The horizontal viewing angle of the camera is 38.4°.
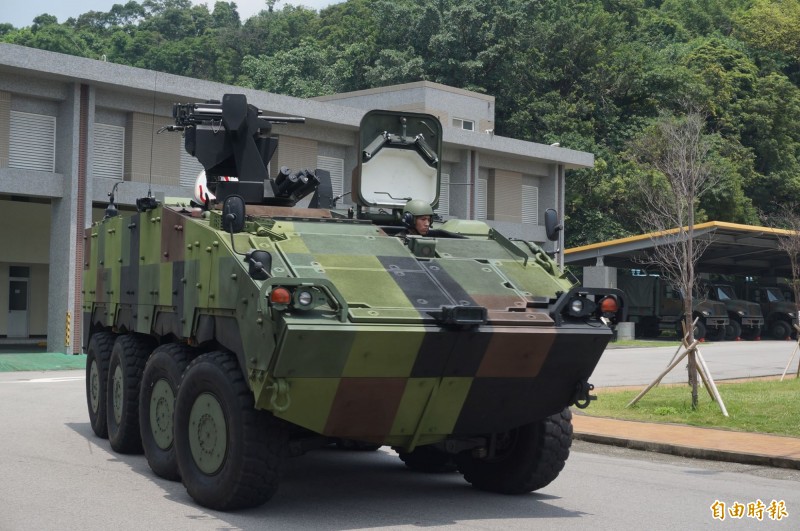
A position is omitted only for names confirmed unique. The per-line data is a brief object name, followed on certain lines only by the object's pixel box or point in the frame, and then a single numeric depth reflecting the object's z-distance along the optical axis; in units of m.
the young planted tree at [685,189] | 15.98
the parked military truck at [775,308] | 41.31
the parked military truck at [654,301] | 39.12
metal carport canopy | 34.62
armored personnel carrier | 7.92
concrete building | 25.95
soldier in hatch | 9.63
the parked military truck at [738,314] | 39.03
